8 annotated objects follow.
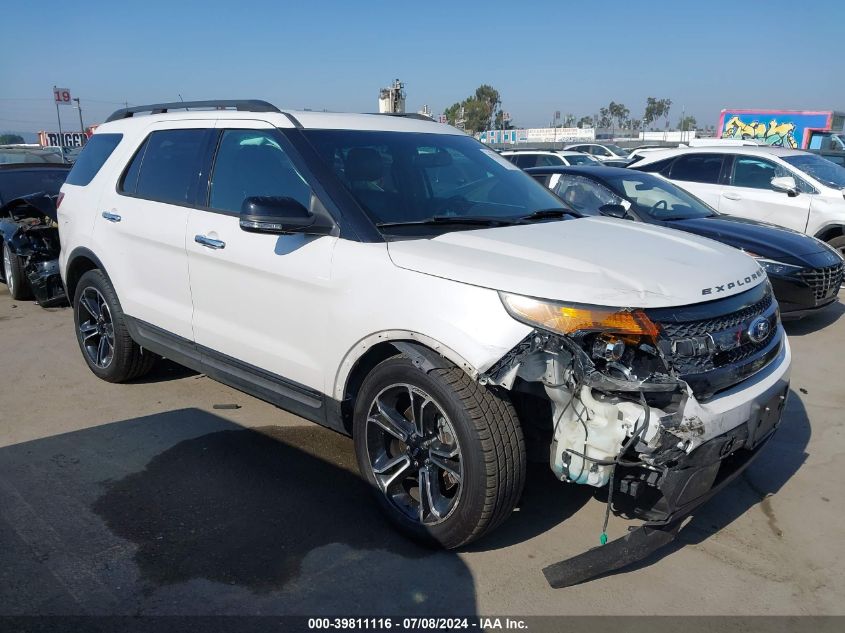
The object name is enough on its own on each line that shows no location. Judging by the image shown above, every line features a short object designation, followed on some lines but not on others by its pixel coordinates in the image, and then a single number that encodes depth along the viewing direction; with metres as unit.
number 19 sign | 37.31
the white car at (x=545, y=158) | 17.64
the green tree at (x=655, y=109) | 91.75
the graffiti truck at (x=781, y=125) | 28.61
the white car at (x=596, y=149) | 27.14
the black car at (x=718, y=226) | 6.55
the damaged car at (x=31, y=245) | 7.59
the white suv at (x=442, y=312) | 2.73
